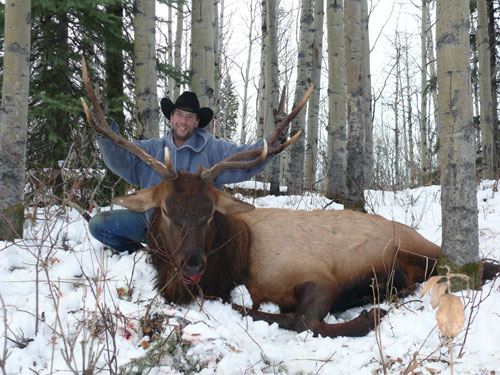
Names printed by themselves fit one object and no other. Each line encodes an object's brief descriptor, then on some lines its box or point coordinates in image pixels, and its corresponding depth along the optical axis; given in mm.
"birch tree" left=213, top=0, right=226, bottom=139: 12207
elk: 3062
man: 3934
